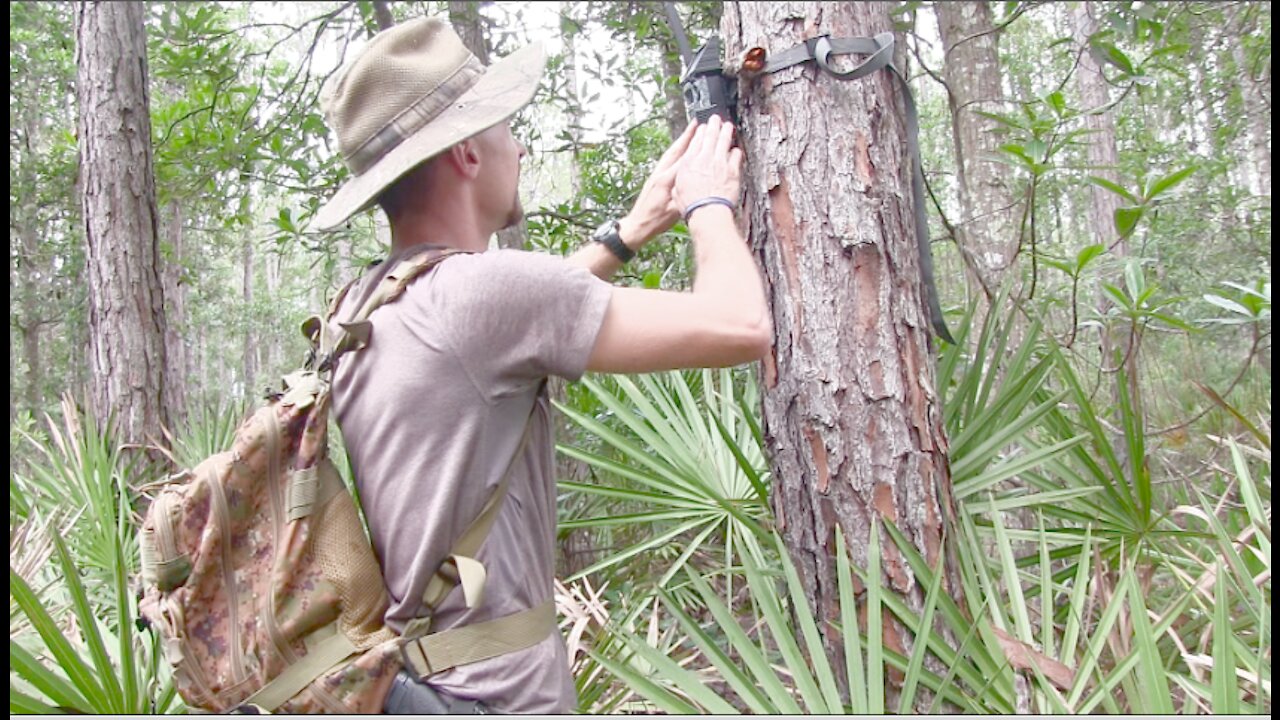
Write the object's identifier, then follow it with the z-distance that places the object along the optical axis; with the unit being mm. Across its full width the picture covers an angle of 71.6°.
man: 1328
